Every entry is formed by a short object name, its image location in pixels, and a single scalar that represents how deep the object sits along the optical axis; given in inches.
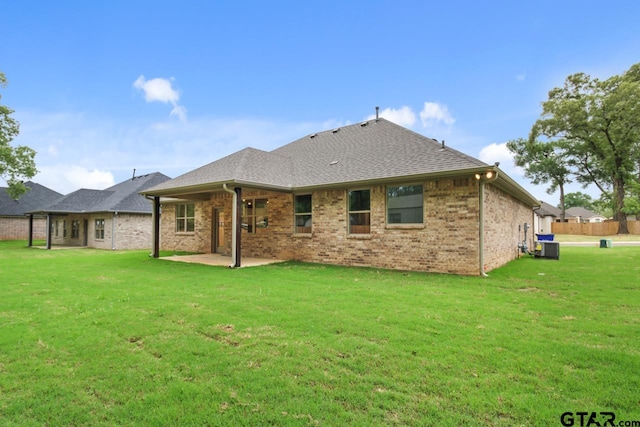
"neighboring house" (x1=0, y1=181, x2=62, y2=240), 1147.3
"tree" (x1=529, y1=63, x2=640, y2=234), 1187.9
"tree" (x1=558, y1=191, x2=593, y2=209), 3063.5
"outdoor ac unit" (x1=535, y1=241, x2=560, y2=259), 539.9
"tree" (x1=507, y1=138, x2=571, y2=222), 1601.9
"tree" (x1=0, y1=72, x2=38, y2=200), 879.4
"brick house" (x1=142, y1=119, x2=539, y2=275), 368.5
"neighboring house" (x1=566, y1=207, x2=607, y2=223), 2245.7
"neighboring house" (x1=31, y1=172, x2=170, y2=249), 794.8
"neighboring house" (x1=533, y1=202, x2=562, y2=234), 1613.1
